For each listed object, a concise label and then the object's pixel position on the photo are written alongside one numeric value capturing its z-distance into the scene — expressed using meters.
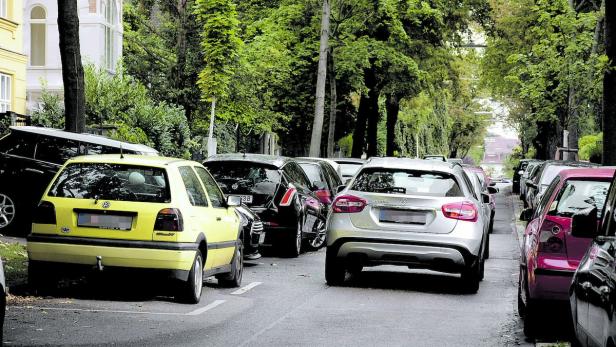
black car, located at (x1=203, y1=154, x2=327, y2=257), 18.42
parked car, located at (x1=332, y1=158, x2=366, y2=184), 30.47
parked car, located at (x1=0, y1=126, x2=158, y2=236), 19.48
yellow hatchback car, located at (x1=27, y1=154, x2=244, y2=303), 11.70
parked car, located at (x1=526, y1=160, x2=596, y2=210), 27.25
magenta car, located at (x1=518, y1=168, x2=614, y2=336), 10.26
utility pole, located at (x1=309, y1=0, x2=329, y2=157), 40.84
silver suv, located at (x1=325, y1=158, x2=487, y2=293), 14.13
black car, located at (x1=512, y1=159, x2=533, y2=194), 59.66
